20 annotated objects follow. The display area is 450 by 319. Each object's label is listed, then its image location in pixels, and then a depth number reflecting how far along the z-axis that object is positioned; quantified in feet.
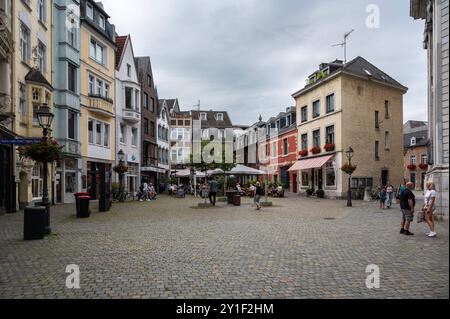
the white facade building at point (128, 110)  119.44
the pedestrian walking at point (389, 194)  69.87
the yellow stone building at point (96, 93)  96.37
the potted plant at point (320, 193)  111.96
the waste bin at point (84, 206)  53.42
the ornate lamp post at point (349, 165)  77.23
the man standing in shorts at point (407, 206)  35.53
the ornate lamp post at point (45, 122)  38.73
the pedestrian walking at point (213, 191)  76.99
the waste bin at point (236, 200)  79.05
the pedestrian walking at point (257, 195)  68.49
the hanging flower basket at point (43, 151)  40.01
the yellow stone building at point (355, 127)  106.63
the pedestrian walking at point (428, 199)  30.79
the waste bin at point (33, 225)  33.60
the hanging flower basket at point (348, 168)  82.17
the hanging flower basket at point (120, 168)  88.82
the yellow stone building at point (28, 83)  63.21
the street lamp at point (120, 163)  89.41
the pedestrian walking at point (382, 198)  69.57
